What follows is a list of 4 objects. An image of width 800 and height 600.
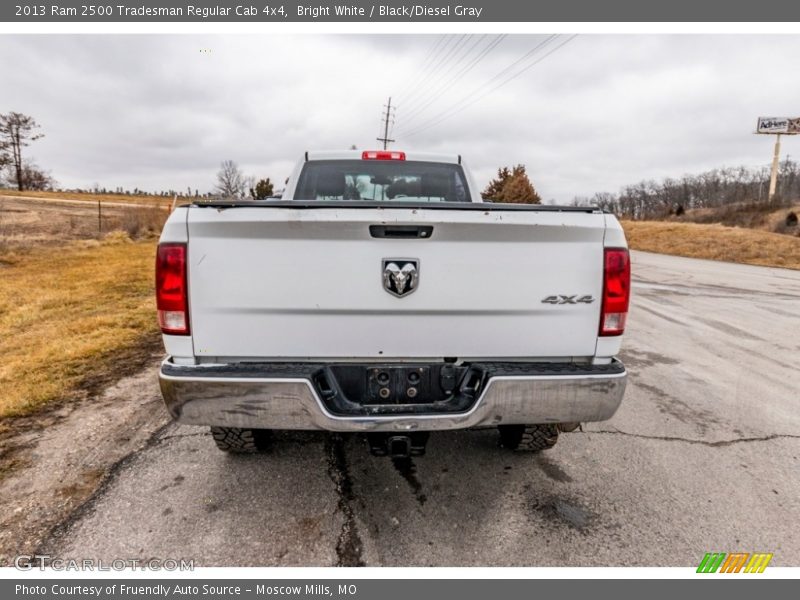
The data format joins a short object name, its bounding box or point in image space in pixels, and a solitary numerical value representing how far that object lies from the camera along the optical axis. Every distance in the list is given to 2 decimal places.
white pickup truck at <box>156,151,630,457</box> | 2.16
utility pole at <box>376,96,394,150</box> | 49.93
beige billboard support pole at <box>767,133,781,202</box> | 53.50
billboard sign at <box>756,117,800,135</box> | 52.25
